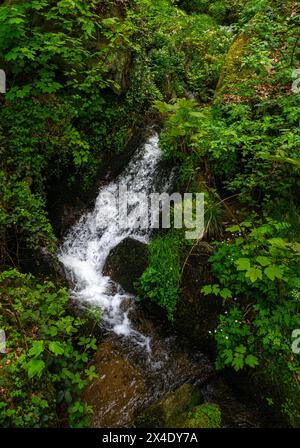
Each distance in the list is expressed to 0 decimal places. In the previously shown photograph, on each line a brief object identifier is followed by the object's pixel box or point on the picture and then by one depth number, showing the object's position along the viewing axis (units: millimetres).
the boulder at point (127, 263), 5766
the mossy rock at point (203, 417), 3834
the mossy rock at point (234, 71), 6914
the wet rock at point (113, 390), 4156
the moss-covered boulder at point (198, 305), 4852
